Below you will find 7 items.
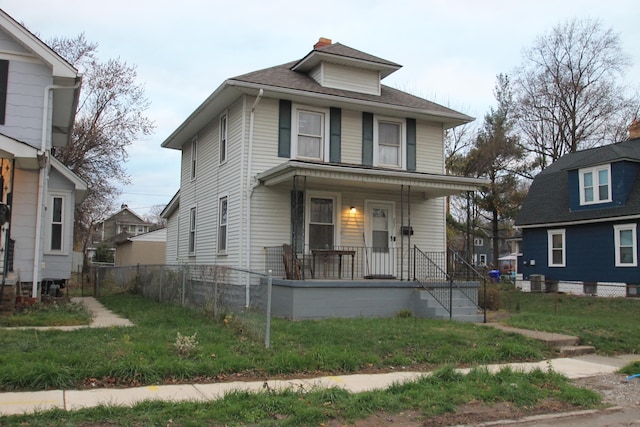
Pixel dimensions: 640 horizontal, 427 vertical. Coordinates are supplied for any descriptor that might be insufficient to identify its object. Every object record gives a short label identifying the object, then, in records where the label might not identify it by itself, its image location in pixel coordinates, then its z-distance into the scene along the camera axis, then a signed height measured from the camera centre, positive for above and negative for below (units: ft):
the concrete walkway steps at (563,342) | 32.71 -4.86
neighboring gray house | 40.37 +9.14
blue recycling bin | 112.52 -2.74
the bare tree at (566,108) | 115.03 +32.07
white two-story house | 47.19 +6.99
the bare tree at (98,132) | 99.60 +22.33
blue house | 73.61 +6.15
